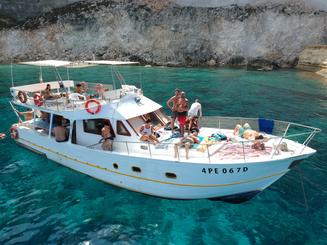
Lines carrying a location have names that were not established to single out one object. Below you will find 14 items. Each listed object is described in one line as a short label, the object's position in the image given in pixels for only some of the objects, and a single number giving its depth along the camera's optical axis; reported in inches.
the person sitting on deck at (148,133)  469.1
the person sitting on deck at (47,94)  589.4
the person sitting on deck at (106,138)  474.0
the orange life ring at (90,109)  491.5
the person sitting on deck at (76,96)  568.4
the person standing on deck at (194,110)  526.0
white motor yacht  415.8
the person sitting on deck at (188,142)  424.2
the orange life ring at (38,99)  569.9
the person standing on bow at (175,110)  520.5
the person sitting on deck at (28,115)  711.4
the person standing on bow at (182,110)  513.0
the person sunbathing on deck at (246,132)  482.4
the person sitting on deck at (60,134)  536.1
